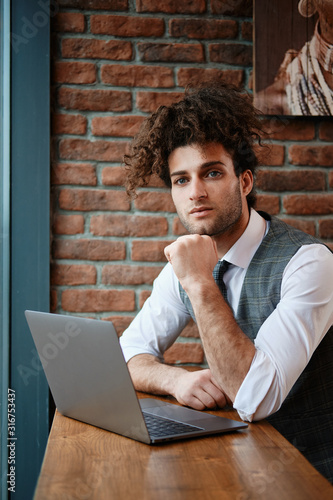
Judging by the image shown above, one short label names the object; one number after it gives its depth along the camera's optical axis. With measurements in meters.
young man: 1.21
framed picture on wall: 2.02
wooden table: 0.73
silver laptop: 0.93
